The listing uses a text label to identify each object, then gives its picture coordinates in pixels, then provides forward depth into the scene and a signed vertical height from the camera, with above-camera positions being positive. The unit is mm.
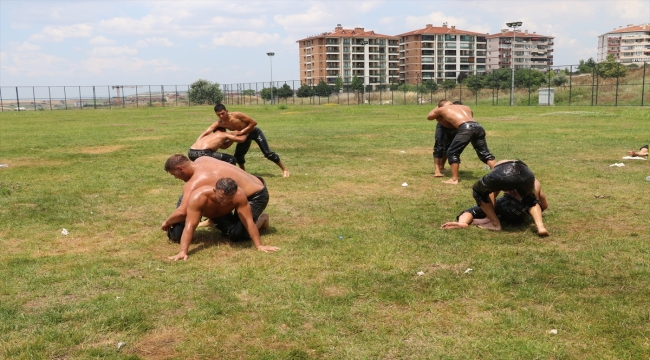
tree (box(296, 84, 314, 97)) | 69375 +383
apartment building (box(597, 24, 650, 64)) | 174625 +13290
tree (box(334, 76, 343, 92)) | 79631 +1311
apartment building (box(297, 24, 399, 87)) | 129500 +8372
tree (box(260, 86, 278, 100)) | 73906 +132
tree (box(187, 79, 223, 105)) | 72188 +418
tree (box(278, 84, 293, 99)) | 71012 +365
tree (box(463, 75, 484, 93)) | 56709 +788
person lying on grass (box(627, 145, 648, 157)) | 13320 -1456
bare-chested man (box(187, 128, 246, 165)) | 10336 -855
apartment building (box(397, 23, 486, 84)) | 135250 +8844
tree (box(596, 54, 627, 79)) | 50188 +1293
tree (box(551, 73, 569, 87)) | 54862 +798
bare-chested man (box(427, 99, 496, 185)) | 10625 -874
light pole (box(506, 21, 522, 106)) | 45538 +4892
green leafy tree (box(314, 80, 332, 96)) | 67312 +314
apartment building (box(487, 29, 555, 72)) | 152500 +10564
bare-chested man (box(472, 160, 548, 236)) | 6750 -1113
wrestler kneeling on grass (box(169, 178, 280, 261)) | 6191 -1240
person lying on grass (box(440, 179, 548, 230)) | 7188 -1496
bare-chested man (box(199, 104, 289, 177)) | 11066 -652
